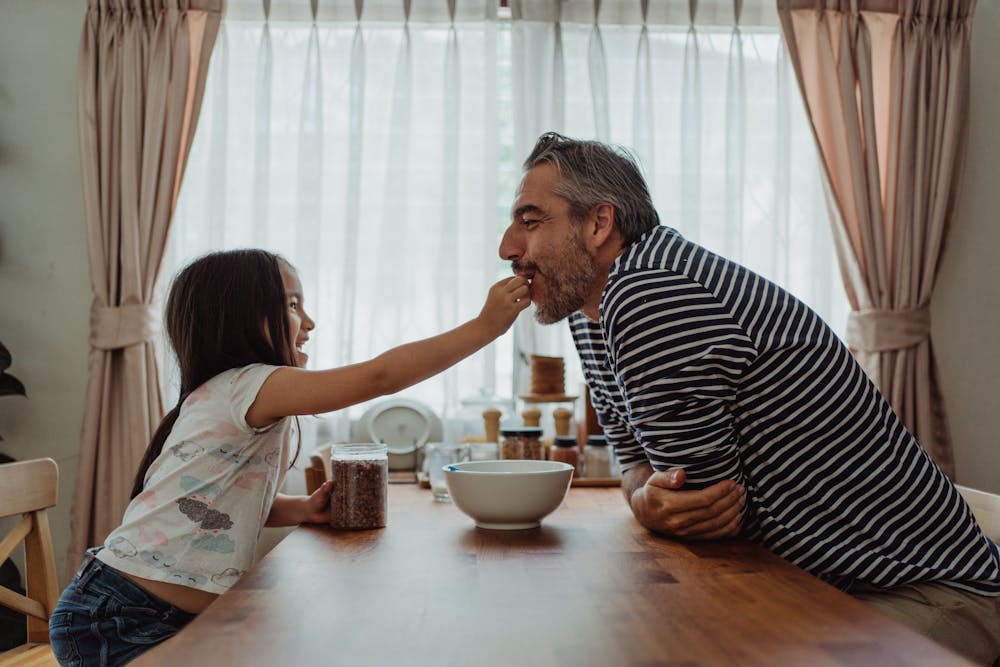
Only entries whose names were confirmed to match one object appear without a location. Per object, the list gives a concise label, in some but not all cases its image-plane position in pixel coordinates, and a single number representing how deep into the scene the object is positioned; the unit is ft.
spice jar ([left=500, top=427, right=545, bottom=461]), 6.65
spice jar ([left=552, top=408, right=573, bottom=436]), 8.00
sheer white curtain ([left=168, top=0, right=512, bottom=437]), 9.73
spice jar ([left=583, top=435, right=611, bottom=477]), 7.19
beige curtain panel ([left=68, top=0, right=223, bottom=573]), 9.40
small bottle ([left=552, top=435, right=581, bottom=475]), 6.82
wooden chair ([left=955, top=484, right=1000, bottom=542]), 5.35
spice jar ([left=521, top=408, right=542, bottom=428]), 7.96
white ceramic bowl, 4.38
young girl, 4.51
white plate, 8.59
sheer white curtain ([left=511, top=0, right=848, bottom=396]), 9.90
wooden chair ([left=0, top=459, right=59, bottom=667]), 5.36
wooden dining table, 2.57
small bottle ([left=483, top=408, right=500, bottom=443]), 8.20
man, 4.08
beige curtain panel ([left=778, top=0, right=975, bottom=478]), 9.60
